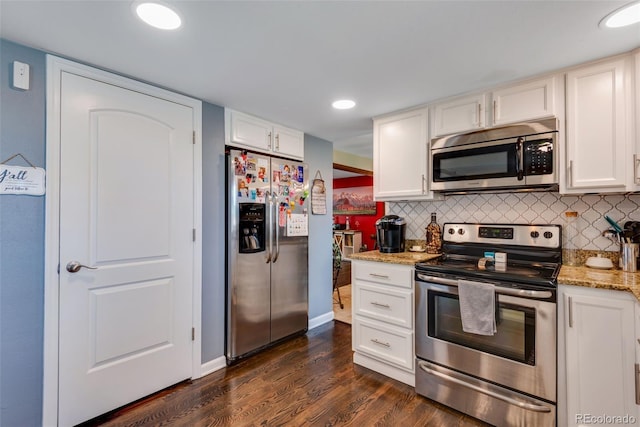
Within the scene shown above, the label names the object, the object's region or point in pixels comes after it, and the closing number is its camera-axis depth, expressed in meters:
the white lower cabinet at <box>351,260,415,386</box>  2.27
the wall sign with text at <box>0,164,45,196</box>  1.59
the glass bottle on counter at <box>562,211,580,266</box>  2.11
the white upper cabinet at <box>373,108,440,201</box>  2.51
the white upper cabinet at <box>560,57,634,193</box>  1.74
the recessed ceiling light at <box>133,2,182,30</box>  1.33
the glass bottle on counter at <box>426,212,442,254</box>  2.64
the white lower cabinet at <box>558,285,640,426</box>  1.50
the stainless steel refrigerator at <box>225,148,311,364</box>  2.58
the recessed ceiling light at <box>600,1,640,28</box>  1.34
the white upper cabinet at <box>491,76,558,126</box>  1.96
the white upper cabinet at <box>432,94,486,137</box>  2.22
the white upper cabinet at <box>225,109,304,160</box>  2.61
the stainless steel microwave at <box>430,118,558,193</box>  1.97
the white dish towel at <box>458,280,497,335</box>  1.83
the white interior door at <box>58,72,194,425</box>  1.80
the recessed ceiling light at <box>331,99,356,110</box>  2.41
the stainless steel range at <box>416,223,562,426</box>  1.73
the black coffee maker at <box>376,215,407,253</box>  2.71
